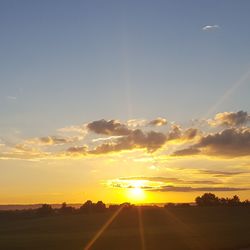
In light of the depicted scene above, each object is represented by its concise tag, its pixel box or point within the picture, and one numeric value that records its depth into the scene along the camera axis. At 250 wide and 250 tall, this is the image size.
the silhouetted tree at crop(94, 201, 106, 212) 81.61
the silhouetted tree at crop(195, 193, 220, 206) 85.11
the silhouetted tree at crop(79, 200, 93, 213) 80.81
